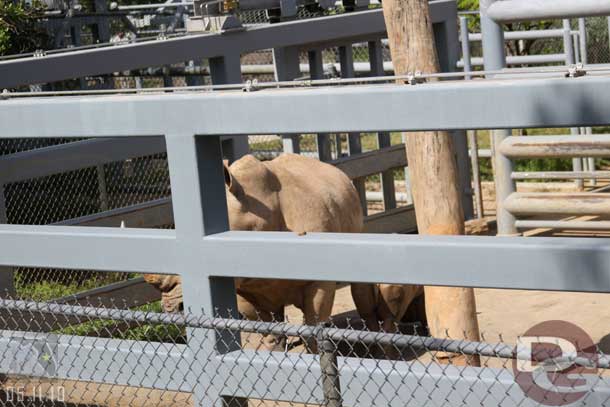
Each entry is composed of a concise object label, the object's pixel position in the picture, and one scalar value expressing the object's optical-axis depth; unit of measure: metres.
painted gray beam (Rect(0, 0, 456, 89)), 8.90
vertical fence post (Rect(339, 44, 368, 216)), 11.81
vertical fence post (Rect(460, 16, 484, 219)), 11.98
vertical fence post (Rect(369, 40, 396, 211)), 12.11
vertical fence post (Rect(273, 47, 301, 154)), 11.11
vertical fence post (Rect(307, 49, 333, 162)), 11.30
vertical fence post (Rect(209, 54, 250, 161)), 10.06
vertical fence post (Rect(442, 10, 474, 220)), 12.41
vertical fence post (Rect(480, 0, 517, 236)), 10.42
